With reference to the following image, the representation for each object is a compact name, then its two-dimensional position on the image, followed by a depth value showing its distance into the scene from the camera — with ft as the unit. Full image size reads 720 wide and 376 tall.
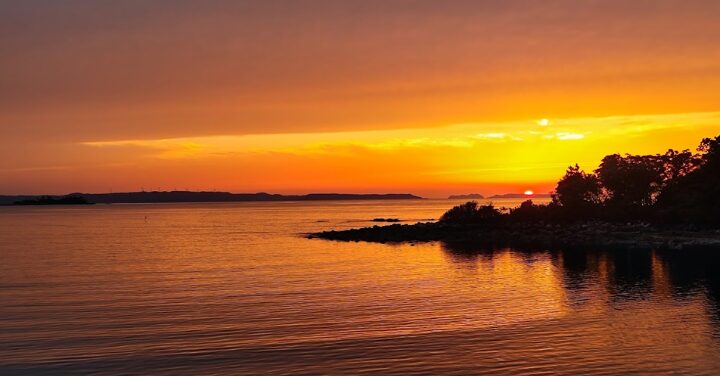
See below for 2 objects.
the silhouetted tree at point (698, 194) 274.98
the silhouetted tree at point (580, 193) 341.41
